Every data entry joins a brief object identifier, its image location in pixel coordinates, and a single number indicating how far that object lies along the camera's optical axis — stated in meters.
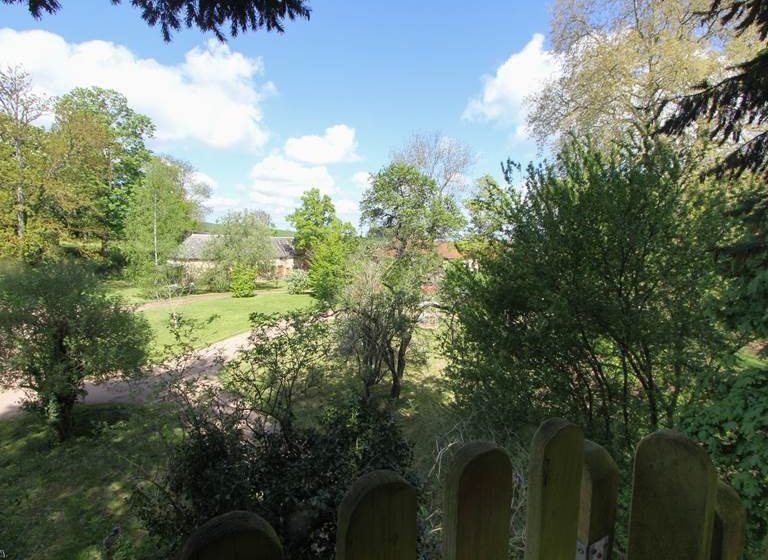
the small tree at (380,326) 8.30
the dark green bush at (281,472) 3.20
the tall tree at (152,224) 22.77
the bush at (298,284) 26.97
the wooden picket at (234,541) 0.48
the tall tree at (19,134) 16.62
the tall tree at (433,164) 22.69
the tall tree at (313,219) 31.48
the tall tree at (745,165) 2.89
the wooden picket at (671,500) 0.68
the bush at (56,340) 6.88
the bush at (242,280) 25.05
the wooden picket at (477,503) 0.65
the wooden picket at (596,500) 0.78
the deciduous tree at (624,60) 9.01
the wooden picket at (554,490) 0.71
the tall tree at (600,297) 4.20
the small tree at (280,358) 4.95
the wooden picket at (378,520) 0.56
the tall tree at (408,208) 20.23
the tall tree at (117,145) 25.36
